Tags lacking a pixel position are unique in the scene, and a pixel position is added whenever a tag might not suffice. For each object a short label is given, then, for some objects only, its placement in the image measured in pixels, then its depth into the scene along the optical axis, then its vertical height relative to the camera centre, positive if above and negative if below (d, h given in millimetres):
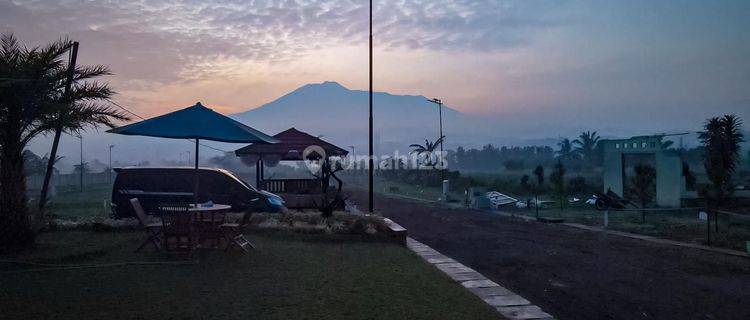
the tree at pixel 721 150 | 20859 +888
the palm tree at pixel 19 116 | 8609 +957
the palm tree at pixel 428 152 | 50425 +2244
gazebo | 19359 +788
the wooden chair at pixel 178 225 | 8289 -711
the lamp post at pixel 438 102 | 38562 +5022
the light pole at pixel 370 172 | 15457 +89
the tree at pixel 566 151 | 87250 +3736
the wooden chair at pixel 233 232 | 8883 -878
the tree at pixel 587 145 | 84112 +4443
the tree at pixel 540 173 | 30531 +108
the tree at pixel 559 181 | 27125 -289
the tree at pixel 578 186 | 33594 -671
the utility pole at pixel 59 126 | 9719 +846
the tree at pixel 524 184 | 34656 -553
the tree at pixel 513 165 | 82625 +1470
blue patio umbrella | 9000 +789
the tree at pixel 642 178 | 20141 -125
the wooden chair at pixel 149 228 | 8680 -796
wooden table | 8772 -759
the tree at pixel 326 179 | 17794 -110
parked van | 14750 -325
